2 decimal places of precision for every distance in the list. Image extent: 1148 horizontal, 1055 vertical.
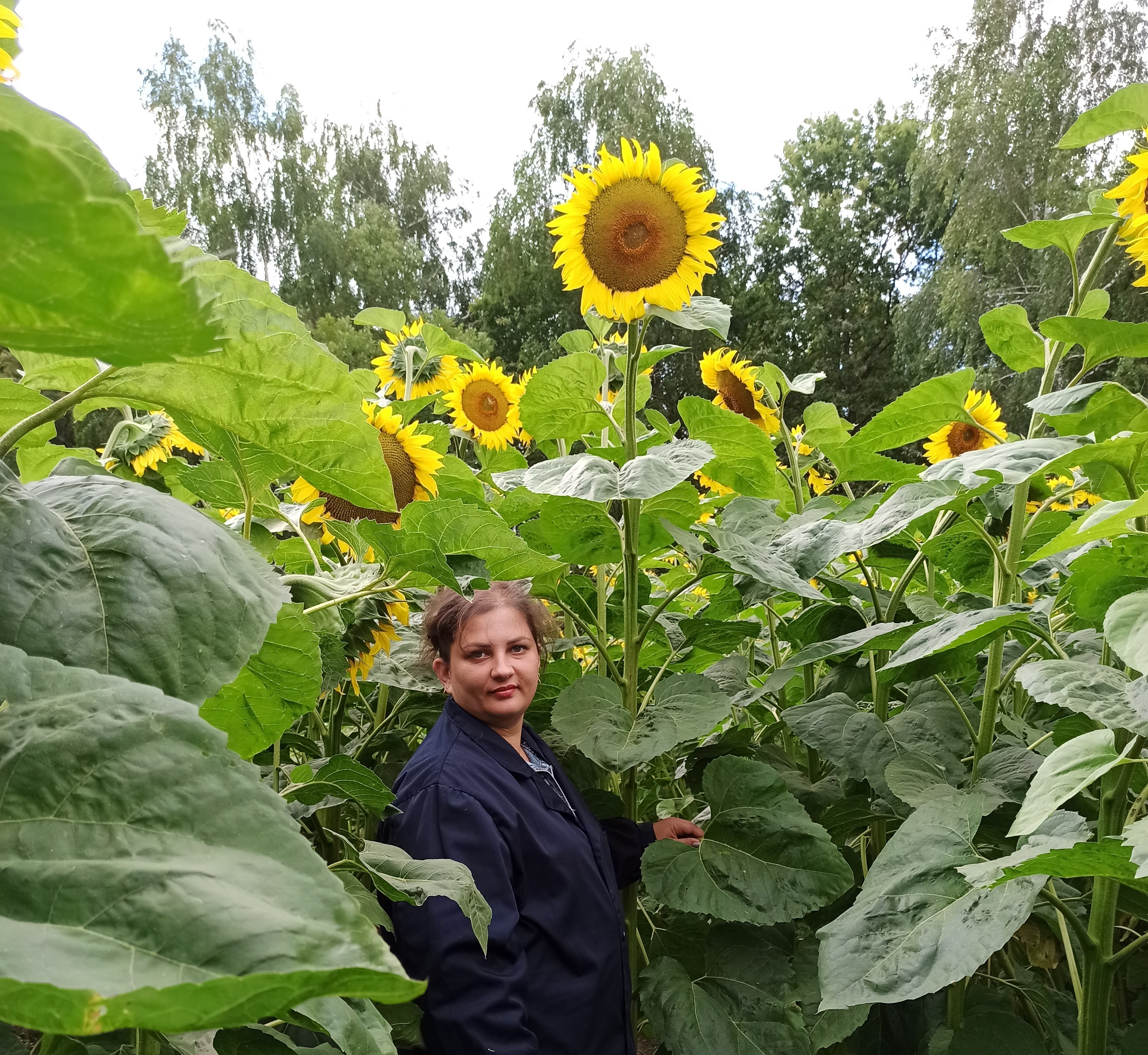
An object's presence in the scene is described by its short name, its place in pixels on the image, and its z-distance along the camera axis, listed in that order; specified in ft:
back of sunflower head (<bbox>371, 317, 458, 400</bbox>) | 7.06
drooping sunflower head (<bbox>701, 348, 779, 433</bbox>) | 6.98
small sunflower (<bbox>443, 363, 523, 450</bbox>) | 7.05
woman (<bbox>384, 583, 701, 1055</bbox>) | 4.16
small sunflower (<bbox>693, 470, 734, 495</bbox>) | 6.51
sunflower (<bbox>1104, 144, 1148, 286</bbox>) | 3.78
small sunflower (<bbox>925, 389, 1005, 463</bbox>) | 6.11
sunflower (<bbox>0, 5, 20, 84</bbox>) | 1.62
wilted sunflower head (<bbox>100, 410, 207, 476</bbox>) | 3.86
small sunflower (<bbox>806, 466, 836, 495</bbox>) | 8.34
